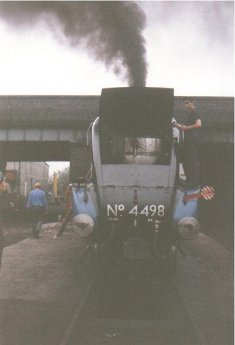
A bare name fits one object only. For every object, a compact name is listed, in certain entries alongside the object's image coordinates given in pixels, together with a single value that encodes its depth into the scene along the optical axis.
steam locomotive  8.17
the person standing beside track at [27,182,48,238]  15.34
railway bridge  28.05
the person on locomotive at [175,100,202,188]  8.64
